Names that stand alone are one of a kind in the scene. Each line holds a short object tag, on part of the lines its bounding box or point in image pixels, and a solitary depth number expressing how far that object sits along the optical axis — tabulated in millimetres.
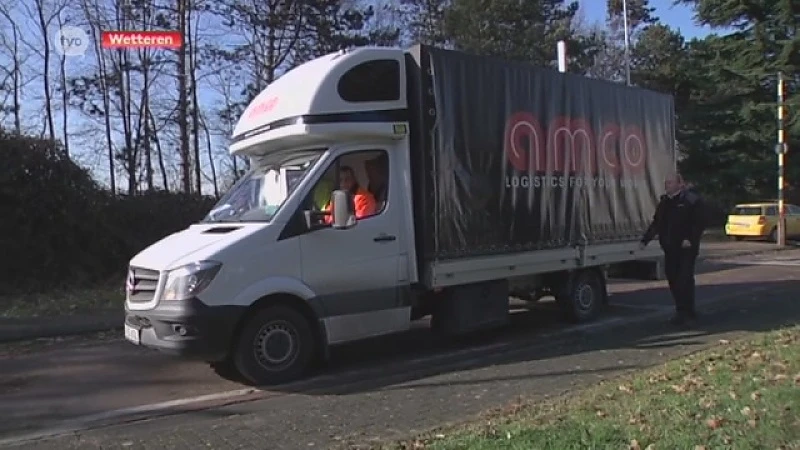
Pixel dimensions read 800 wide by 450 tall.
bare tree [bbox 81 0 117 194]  28250
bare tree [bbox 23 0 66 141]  27781
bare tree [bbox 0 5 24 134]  27281
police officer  10328
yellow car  30594
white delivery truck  7207
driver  8047
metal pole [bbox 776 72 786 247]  28969
